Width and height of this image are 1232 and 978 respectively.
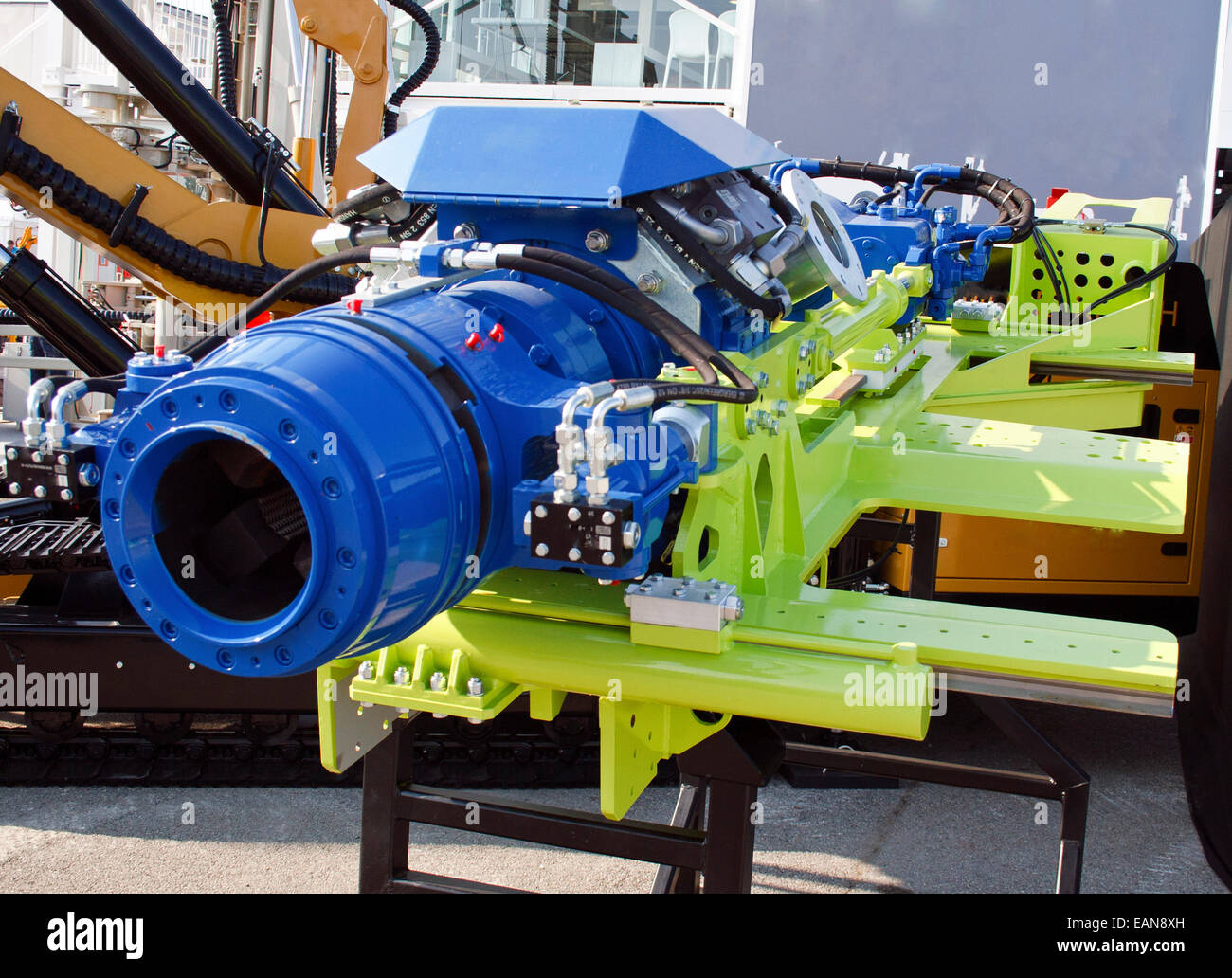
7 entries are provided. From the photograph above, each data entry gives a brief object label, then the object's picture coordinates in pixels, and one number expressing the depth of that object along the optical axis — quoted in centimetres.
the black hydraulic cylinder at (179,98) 374
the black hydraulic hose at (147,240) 354
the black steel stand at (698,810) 199
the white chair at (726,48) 845
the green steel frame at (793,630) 167
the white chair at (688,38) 848
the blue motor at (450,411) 132
